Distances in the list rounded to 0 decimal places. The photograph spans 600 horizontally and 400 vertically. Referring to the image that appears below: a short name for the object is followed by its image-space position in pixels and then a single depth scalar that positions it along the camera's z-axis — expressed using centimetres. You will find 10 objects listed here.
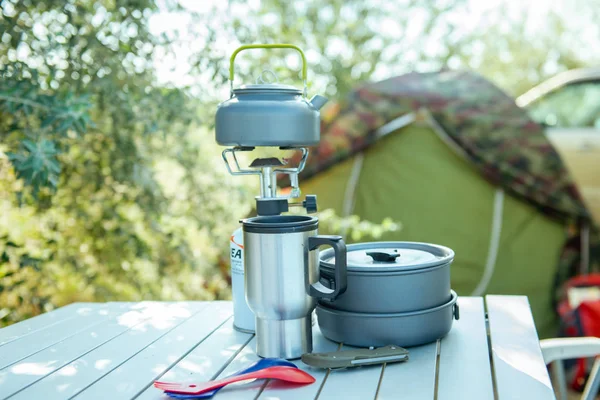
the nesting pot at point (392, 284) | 144
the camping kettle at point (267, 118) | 139
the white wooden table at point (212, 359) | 127
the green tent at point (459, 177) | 360
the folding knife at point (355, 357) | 136
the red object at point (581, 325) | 307
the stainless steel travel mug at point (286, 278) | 137
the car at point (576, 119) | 423
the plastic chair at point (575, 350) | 178
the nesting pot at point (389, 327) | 145
